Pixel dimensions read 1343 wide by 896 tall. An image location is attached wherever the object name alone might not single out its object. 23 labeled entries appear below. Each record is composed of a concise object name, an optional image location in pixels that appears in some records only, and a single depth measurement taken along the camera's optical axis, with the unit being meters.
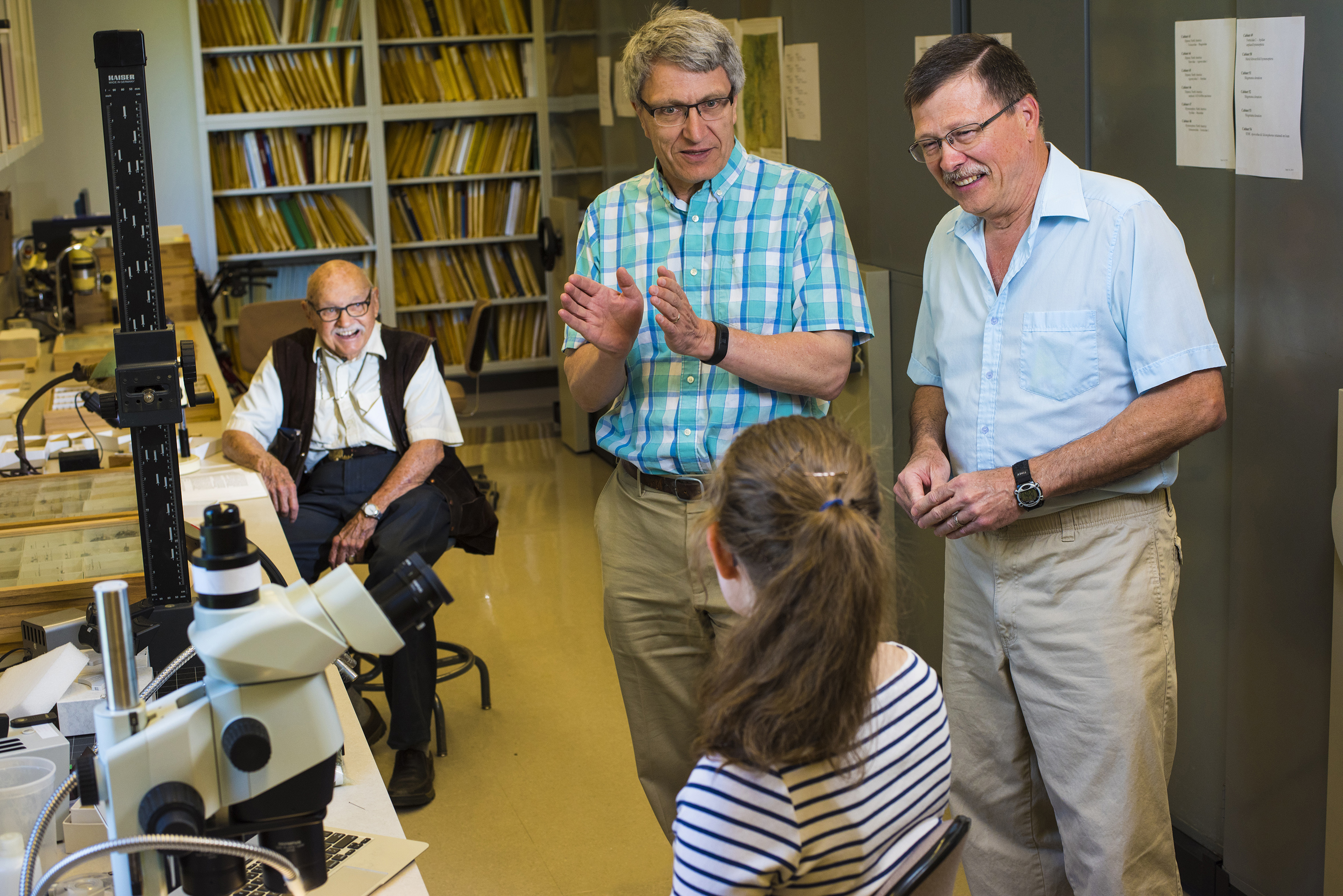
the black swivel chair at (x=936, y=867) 1.14
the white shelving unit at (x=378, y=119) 6.43
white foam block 1.61
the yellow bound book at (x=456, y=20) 6.83
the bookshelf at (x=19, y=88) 3.69
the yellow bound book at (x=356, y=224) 6.83
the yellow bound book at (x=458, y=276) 7.11
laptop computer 1.37
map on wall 3.73
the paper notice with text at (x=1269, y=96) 1.90
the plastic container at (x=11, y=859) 1.31
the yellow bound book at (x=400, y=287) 7.05
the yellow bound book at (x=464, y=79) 6.83
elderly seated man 3.06
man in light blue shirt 1.73
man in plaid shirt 2.03
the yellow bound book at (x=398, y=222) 6.96
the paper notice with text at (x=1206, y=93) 2.05
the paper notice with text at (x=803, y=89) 3.48
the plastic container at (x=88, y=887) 1.31
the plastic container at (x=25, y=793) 1.37
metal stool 3.22
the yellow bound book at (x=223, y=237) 6.62
